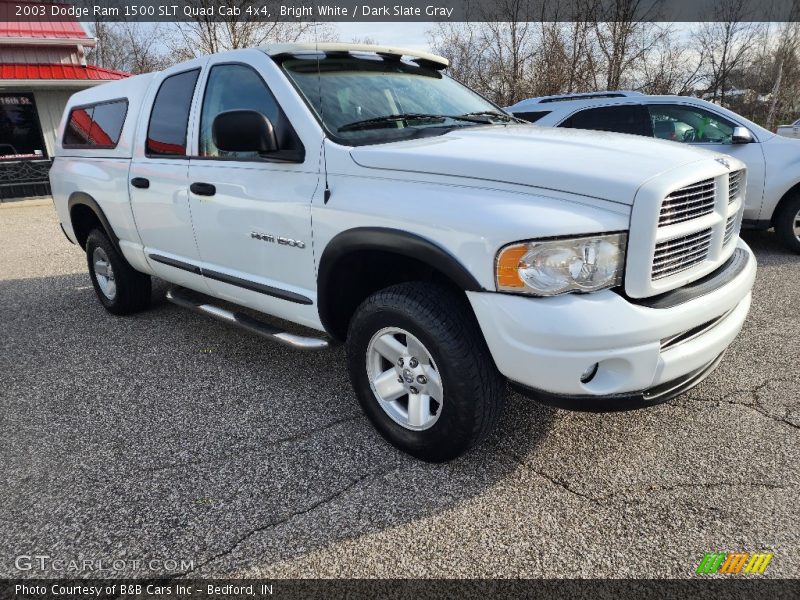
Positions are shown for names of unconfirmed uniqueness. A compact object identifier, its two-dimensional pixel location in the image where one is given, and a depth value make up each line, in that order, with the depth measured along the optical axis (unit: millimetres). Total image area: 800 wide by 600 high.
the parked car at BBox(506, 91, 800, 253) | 6090
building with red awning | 15430
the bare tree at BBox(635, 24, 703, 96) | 20500
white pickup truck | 2152
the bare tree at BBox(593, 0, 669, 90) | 17781
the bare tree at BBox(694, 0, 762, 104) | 27359
